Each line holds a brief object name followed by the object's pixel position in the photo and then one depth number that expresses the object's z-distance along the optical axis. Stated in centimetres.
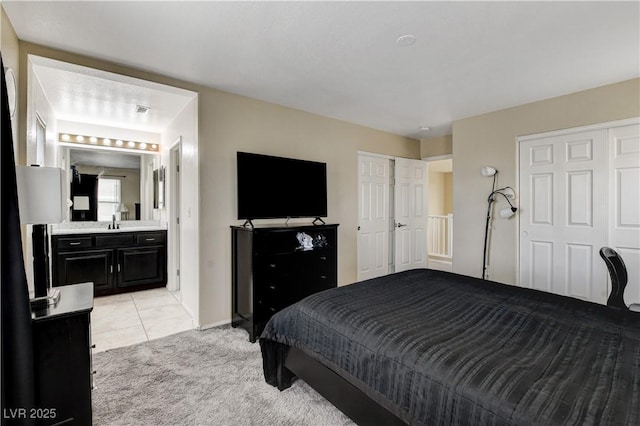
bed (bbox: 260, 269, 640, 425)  103
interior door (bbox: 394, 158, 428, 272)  498
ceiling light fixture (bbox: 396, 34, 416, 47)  215
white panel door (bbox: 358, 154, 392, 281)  452
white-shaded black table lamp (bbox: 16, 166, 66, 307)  150
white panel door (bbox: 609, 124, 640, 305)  293
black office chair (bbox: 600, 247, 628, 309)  212
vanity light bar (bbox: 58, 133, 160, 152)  414
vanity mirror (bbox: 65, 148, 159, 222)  435
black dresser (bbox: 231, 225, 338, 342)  285
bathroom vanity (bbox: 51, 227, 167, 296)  384
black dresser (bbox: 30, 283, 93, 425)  144
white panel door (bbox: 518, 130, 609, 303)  313
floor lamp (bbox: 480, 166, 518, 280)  364
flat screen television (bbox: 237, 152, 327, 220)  316
